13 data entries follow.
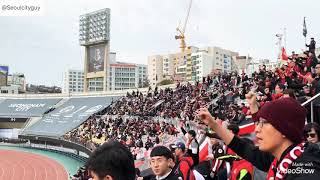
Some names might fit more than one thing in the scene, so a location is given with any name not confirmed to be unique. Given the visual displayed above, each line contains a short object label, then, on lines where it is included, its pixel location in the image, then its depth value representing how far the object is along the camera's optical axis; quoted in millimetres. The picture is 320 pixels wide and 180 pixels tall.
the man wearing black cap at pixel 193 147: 5645
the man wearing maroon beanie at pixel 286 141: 2023
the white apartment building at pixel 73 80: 192250
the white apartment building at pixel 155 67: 152250
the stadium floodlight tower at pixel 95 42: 54828
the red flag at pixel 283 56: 19297
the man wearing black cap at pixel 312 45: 14787
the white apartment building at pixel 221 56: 146212
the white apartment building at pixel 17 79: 122000
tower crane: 133275
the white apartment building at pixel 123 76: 156500
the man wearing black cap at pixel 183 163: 4421
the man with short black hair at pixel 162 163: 4054
